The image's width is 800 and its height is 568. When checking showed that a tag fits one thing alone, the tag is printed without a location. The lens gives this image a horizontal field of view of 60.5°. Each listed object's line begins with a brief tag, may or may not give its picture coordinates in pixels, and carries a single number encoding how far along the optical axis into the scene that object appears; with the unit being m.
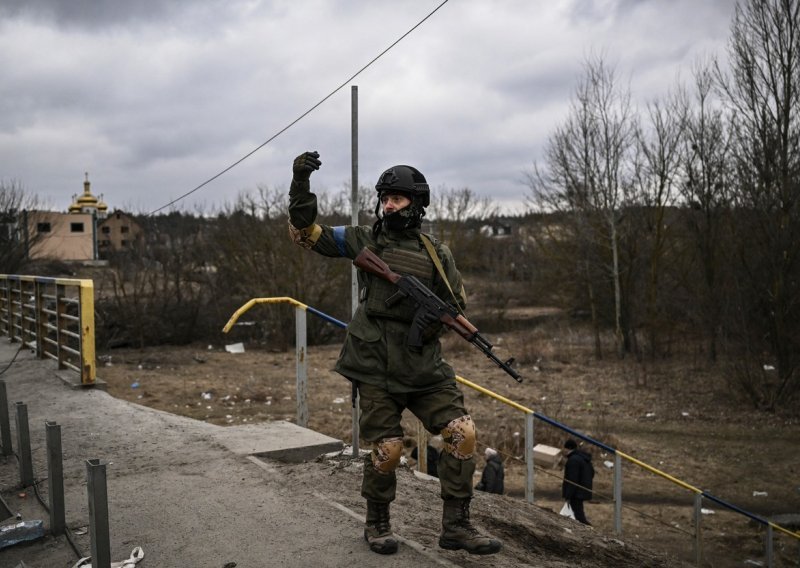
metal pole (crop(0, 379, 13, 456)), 5.20
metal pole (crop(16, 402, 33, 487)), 4.29
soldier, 3.42
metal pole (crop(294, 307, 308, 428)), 5.95
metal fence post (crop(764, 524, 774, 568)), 7.25
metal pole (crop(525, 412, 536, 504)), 5.82
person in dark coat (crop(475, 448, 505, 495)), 7.86
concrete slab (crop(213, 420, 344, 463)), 5.31
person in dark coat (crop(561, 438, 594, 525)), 8.06
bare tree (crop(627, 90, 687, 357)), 20.67
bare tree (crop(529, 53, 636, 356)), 21.08
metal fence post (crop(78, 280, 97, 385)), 7.48
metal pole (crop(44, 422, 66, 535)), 3.71
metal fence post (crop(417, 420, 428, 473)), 5.72
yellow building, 45.72
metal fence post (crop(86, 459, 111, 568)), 2.89
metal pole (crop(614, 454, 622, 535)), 6.44
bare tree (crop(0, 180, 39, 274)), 20.59
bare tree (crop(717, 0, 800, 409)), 14.93
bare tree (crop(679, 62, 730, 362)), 19.39
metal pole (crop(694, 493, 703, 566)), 7.11
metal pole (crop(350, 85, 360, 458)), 4.45
